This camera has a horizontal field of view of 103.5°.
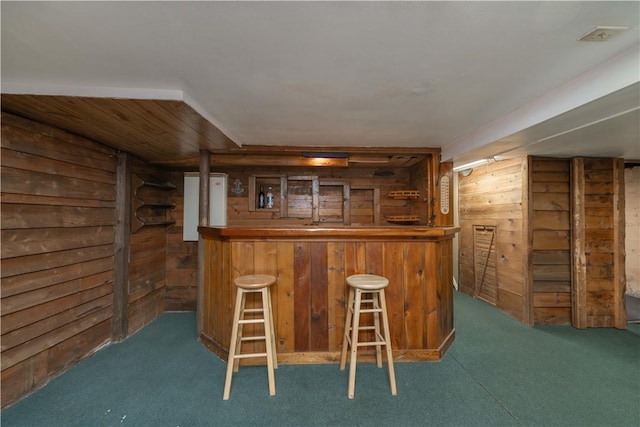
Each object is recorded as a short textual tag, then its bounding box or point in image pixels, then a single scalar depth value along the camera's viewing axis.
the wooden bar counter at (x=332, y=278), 2.21
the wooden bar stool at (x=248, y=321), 1.81
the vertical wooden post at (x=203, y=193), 2.69
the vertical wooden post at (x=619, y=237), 2.93
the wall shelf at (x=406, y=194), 3.48
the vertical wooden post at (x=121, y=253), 2.66
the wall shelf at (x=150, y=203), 2.87
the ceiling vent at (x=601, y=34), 1.10
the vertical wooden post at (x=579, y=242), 2.95
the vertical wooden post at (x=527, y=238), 2.98
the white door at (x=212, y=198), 3.34
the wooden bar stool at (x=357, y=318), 1.83
